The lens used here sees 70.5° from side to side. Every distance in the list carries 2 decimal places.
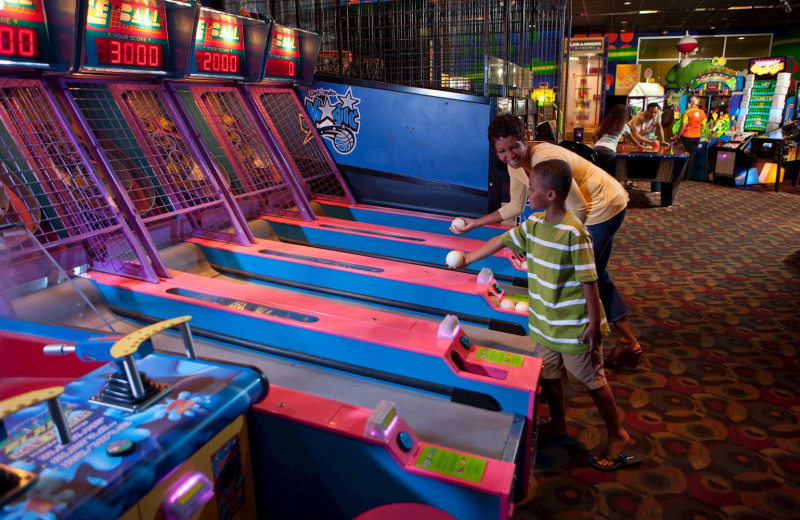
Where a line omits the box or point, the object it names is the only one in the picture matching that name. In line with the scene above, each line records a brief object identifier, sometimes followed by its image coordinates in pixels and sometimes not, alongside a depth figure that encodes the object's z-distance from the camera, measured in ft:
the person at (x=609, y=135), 17.10
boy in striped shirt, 6.58
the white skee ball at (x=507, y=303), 9.43
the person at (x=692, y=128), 31.12
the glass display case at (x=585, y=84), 50.34
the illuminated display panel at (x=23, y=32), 7.96
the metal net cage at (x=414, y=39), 14.90
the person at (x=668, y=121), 30.12
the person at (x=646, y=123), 24.66
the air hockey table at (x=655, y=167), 23.91
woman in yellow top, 8.08
